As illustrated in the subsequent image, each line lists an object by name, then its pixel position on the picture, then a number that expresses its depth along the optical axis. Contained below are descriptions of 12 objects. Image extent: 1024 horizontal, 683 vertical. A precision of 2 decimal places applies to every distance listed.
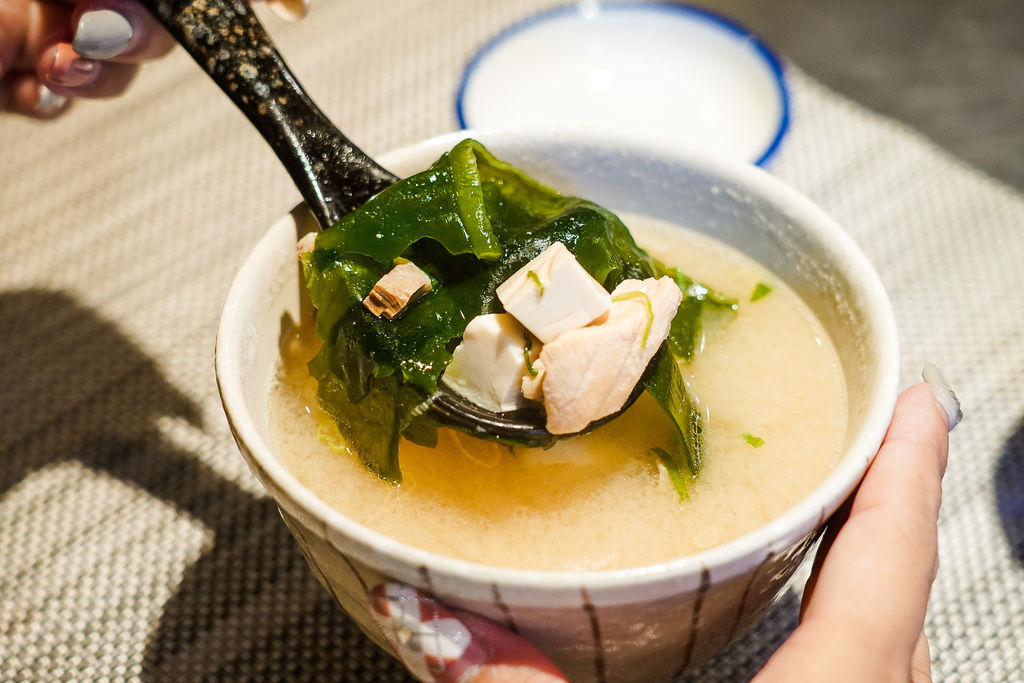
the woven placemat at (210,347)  0.33
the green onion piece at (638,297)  0.29
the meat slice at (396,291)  0.30
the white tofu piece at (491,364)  0.29
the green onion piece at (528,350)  0.29
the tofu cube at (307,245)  0.31
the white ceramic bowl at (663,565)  0.27
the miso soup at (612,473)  0.30
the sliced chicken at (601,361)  0.29
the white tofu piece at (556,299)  0.29
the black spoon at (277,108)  0.32
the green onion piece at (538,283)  0.29
